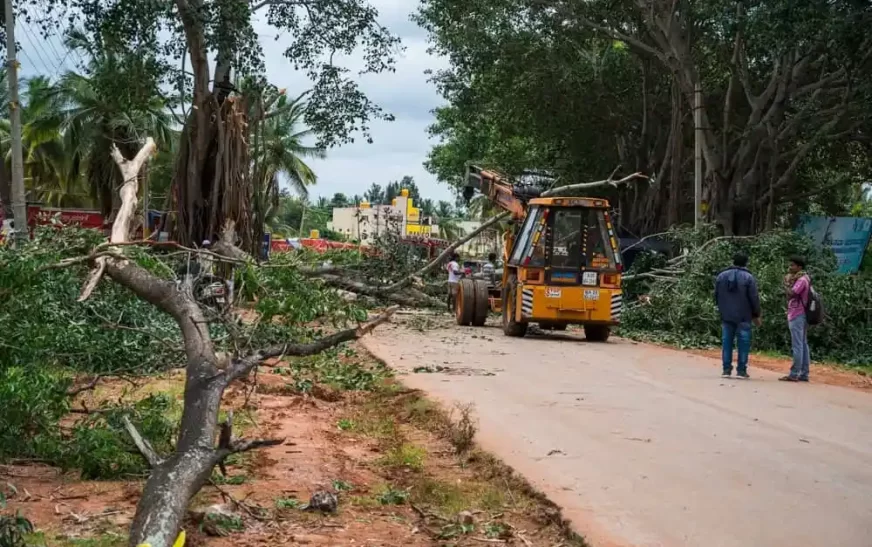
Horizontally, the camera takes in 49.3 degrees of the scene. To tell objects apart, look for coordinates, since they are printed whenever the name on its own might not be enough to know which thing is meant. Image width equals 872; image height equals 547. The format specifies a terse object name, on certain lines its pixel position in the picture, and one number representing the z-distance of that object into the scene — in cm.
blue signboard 2431
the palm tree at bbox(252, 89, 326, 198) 3885
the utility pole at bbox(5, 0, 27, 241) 1781
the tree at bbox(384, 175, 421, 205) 10779
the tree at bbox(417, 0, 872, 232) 2053
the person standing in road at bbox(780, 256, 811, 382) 1261
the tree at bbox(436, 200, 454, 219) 9291
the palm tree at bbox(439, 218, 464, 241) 6494
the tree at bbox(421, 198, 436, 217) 9564
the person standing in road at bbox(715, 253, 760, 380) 1272
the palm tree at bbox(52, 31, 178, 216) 3484
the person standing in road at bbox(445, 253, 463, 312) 2211
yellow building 2303
